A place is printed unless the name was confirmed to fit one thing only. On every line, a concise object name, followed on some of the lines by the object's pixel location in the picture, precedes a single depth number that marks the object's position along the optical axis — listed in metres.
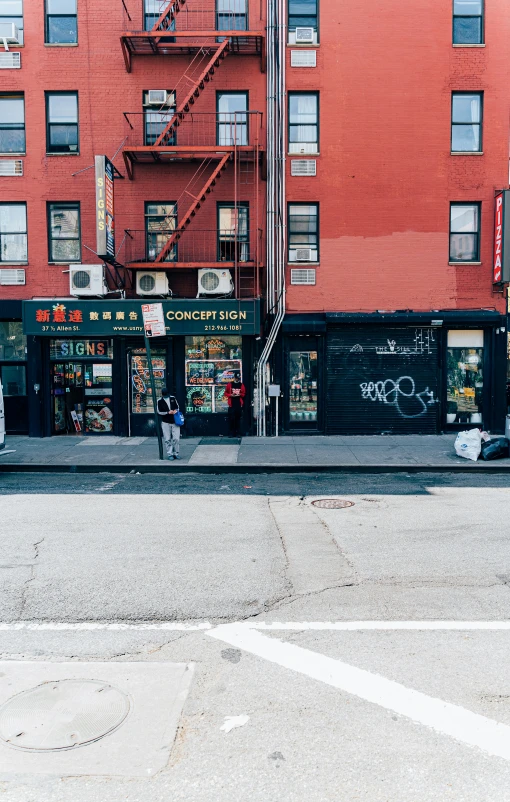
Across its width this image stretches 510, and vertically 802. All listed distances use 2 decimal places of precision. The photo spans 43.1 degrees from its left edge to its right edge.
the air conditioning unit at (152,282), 17.36
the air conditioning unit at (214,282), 17.20
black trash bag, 14.15
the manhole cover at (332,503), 10.15
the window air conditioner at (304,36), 17.27
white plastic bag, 14.16
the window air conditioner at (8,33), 17.31
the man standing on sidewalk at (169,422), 14.16
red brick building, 17.28
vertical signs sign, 15.97
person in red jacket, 16.94
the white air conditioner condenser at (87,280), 17.11
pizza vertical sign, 16.83
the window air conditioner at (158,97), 17.22
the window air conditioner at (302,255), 17.59
